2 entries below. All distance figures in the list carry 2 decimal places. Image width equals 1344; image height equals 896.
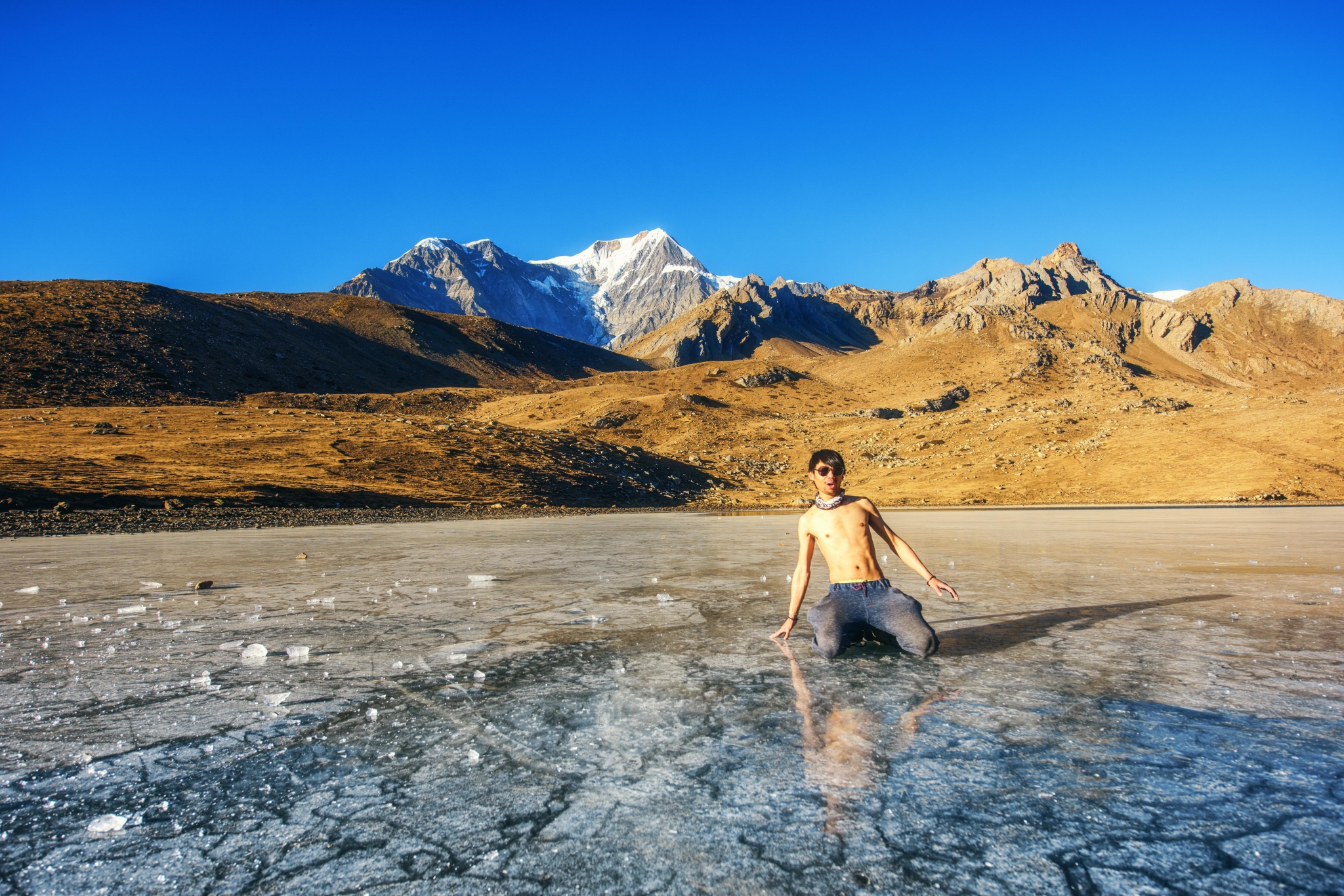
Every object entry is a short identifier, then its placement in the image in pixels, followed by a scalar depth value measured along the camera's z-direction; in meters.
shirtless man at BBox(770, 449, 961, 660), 4.36
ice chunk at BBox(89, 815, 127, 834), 2.24
